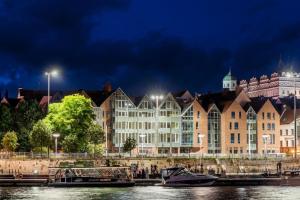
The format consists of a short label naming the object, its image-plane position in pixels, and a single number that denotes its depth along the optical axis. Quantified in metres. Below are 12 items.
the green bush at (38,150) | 122.01
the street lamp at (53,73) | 115.55
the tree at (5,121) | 128.62
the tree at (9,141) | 120.00
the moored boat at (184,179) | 92.19
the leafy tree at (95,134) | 123.38
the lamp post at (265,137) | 158.26
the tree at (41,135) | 118.06
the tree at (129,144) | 135.25
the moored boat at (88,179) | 90.31
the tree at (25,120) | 129.12
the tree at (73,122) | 121.44
